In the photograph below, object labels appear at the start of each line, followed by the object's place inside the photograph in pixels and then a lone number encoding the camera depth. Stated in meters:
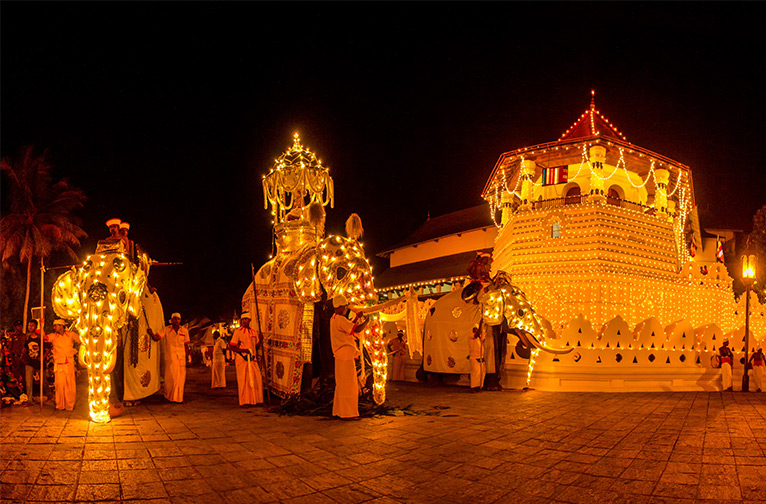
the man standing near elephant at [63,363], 8.88
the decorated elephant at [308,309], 8.48
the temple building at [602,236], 19.38
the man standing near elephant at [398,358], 15.04
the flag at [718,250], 27.98
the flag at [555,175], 22.45
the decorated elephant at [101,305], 7.69
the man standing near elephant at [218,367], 13.77
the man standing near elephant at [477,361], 11.38
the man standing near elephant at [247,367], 9.38
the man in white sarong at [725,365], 12.86
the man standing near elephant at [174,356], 9.90
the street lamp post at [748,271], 13.60
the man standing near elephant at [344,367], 7.71
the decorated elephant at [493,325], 11.34
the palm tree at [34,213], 25.30
